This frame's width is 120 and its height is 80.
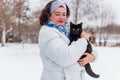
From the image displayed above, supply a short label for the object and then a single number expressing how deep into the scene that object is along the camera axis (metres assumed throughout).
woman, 1.52
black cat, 1.58
